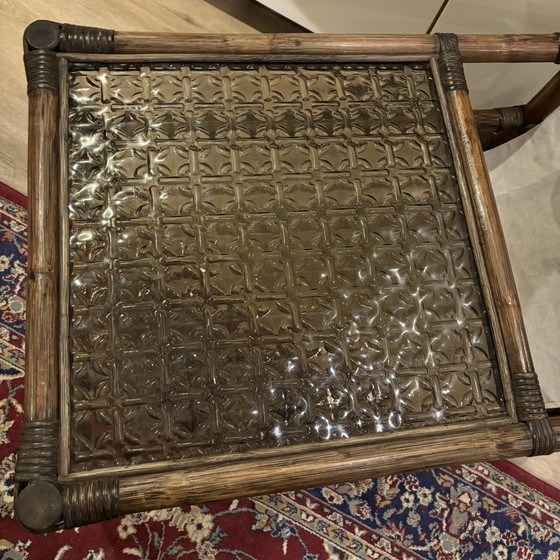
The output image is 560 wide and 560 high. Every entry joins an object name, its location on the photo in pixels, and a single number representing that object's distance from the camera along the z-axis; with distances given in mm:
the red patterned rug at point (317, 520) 1137
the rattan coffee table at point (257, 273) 720
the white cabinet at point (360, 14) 1322
